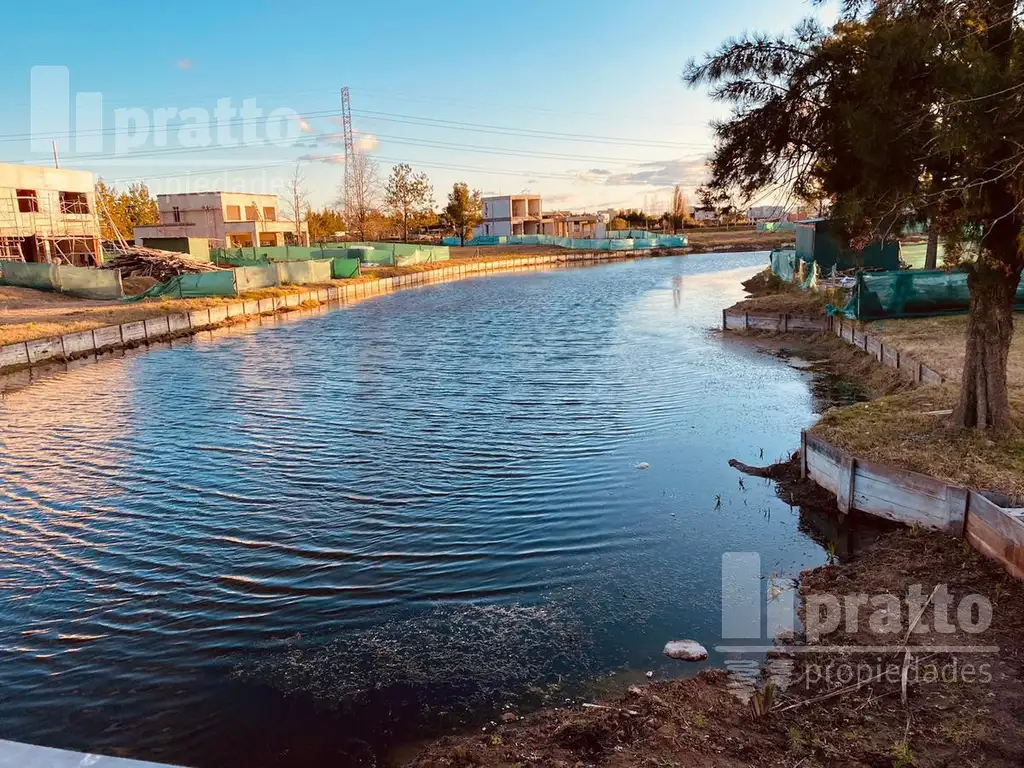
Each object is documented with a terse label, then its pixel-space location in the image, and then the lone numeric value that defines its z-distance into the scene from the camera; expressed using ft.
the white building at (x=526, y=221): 369.50
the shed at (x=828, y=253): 83.41
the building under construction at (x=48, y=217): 129.49
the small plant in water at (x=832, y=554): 26.05
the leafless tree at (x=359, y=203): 311.68
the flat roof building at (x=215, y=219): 241.76
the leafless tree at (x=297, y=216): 266.22
